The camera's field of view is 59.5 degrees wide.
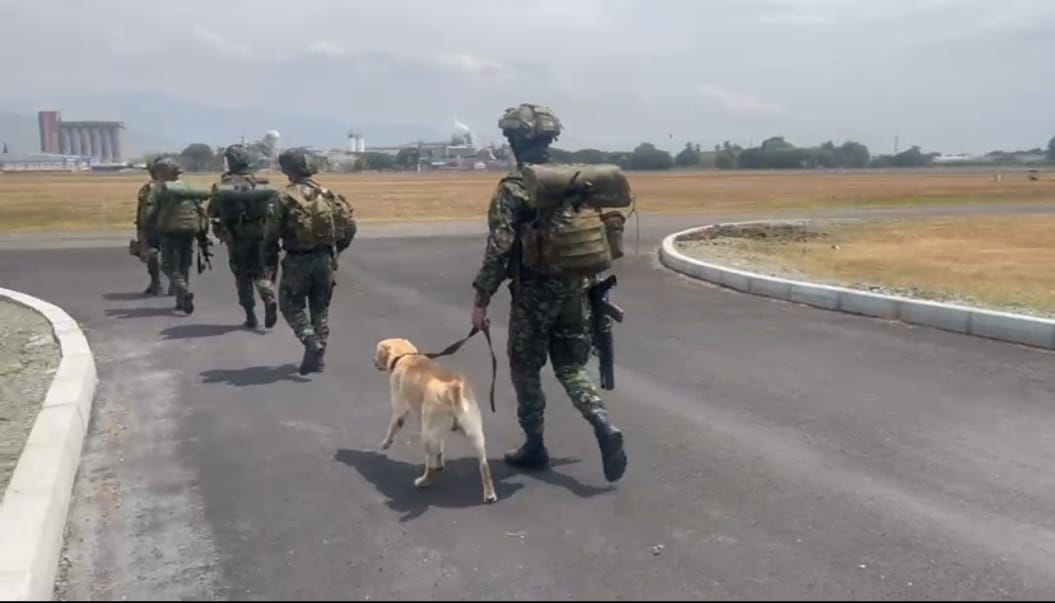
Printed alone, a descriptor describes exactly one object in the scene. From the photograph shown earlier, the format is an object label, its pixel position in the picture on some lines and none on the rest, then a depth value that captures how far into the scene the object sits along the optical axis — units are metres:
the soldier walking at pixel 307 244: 7.47
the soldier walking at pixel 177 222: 11.01
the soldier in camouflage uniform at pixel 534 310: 5.01
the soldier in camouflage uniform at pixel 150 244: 11.61
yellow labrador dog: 4.76
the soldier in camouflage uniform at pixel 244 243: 9.51
